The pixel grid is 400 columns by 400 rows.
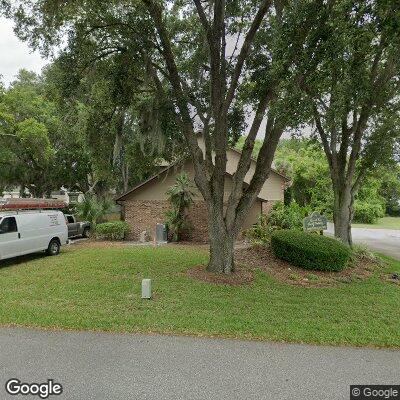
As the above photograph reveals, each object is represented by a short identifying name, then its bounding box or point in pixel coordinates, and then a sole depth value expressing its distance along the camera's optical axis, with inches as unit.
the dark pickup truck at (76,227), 903.8
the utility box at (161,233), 795.4
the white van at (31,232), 516.7
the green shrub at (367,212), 1817.2
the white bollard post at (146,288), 331.0
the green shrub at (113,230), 832.3
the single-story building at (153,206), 818.8
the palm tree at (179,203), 770.2
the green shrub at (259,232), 671.8
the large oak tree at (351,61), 247.0
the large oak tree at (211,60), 396.8
